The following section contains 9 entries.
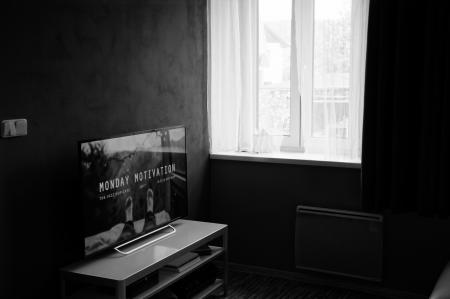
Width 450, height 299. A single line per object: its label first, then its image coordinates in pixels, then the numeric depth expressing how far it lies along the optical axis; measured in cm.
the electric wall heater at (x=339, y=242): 378
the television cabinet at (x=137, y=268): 278
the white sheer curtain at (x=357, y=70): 373
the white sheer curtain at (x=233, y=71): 425
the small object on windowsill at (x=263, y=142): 426
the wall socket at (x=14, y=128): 255
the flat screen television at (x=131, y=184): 285
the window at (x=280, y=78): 394
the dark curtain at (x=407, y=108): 342
